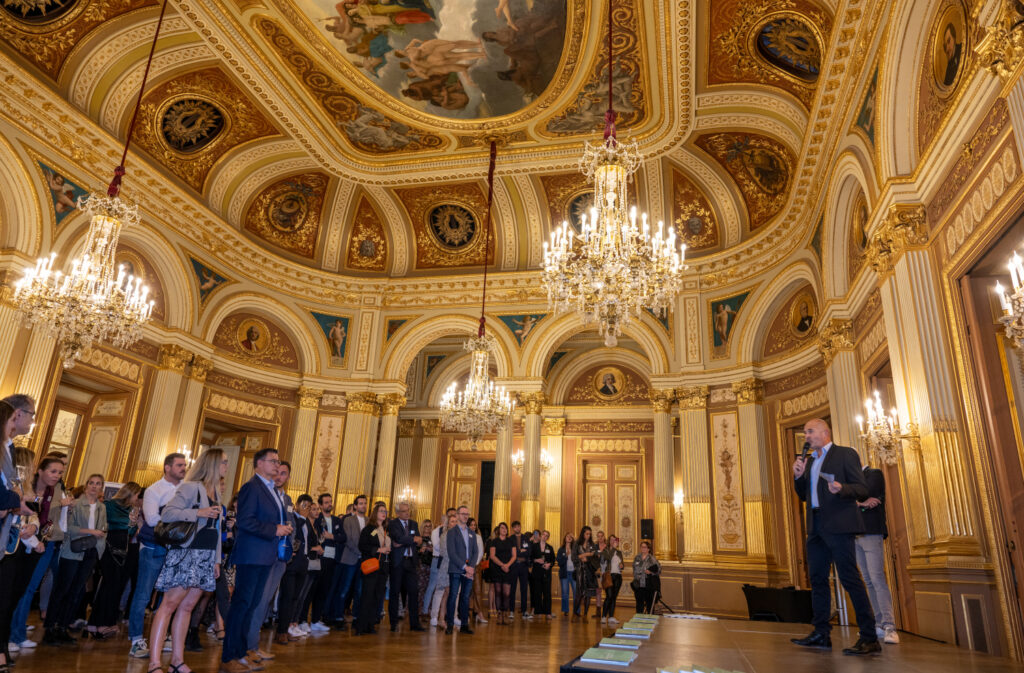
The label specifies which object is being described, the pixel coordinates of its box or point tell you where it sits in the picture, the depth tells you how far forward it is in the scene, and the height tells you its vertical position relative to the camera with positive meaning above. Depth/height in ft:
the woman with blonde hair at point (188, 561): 12.17 -0.69
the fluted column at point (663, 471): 43.14 +4.89
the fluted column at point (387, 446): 47.14 +6.30
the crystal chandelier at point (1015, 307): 13.56 +5.21
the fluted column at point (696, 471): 40.52 +4.72
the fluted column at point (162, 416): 38.11 +6.34
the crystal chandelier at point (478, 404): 36.73 +7.41
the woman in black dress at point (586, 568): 34.68 -1.37
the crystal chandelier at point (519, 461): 46.25 +5.48
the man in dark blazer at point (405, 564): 23.47 -1.09
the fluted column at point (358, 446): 46.03 +6.07
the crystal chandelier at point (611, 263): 23.16 +9.84
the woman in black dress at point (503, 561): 30.22 -1.03
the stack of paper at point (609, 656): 10.69 -1.88
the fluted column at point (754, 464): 38.42 +5.11
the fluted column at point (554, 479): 52.29 +4.94
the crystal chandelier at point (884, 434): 23.76 +4.35
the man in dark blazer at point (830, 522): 13.71 +0.66
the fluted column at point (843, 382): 30.81 +8.15
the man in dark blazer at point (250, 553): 13.21 -0.52
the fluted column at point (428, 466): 57.44 +6.11
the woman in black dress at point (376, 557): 21.62 -0.92
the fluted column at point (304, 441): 45.50 +6.20
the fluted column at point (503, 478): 44.91 +4.13
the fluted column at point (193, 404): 40.83 +7.50
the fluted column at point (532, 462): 44.42 +5.31
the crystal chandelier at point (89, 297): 26.16 +8.94
